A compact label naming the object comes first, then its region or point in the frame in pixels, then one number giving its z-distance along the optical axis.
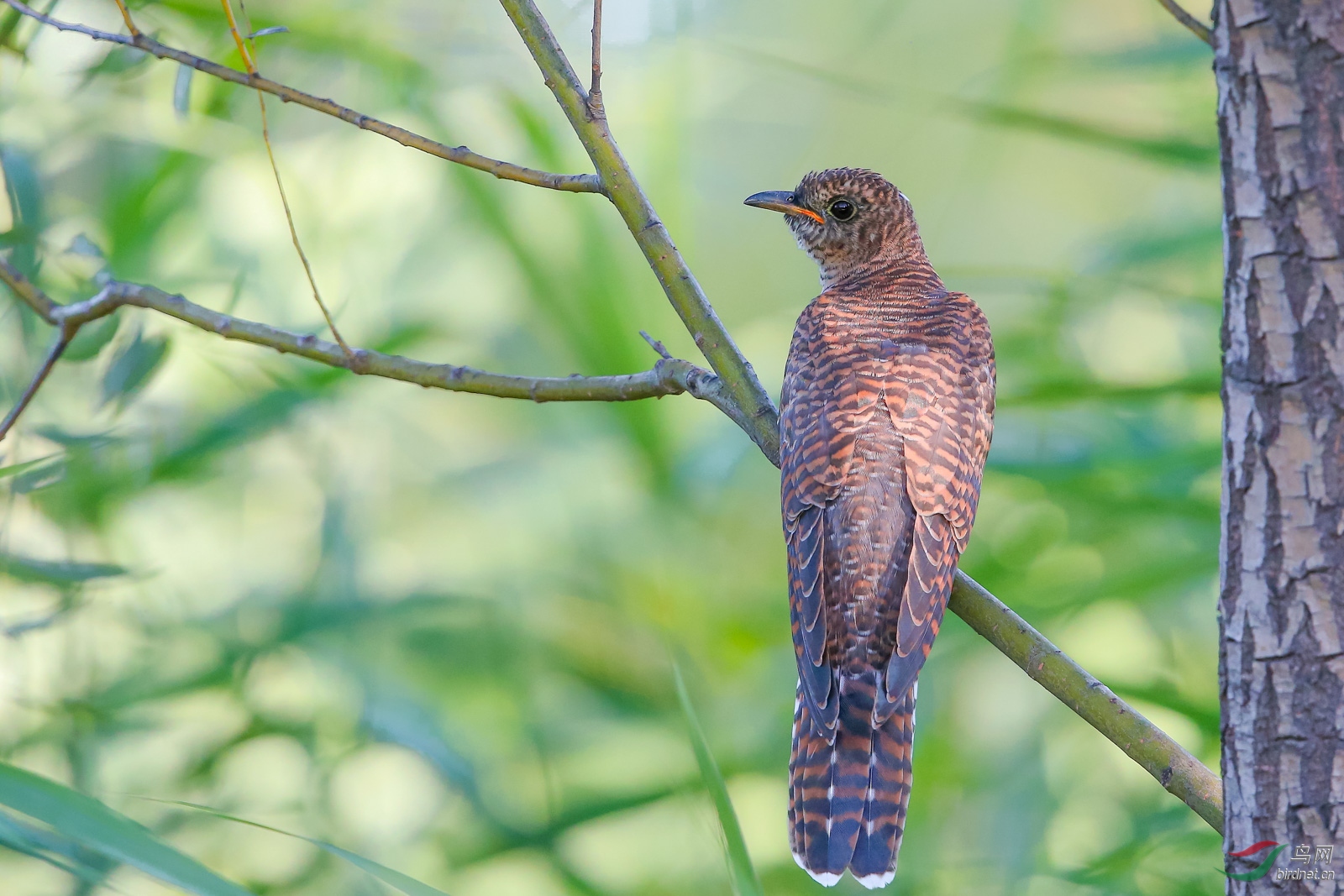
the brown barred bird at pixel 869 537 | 8.61
